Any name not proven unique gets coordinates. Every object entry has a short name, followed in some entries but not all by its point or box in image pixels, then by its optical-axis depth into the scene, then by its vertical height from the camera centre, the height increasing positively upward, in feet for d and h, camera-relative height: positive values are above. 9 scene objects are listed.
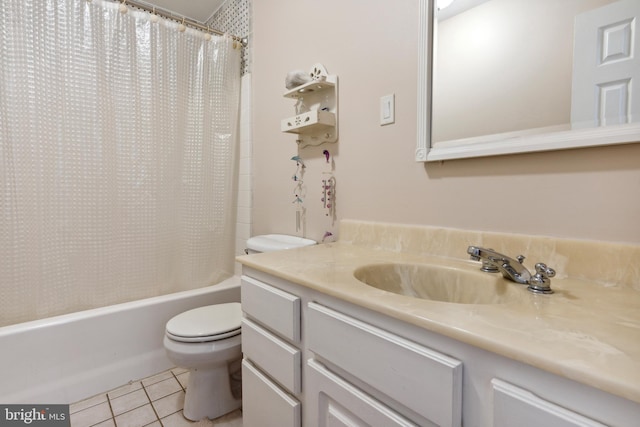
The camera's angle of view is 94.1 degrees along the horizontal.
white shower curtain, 4.60 +0.88
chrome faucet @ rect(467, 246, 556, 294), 2.15 -0.49
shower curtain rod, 5.40 +3.65
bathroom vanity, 1.28 -0.82
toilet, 4.07 -2.05
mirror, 2.27 +1.17
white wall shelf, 4.31 +1.49
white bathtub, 4.26 -2.30
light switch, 3.66 +1.21
